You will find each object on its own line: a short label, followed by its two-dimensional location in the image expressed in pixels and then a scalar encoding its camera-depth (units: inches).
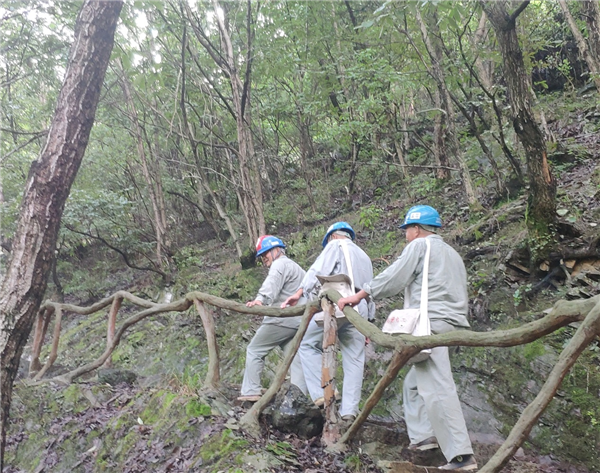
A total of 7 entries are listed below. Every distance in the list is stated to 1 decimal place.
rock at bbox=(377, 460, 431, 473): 117.7
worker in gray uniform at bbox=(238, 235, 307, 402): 189.3
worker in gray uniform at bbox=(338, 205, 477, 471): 124.1
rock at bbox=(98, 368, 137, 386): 255.6
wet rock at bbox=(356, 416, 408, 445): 161.3
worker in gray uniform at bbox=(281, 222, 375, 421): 157.4
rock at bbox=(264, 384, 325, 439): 157.4
